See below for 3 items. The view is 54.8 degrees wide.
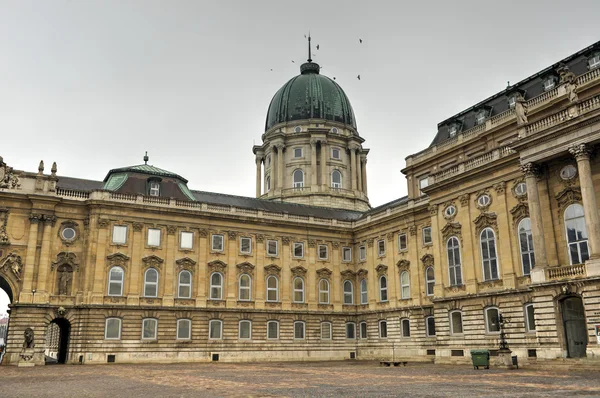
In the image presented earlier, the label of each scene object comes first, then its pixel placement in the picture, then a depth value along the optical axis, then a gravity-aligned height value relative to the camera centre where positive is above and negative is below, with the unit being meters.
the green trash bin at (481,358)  33.31 -0.80
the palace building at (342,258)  34.62 +7.19
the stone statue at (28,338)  43.81 +0.90
